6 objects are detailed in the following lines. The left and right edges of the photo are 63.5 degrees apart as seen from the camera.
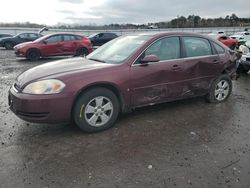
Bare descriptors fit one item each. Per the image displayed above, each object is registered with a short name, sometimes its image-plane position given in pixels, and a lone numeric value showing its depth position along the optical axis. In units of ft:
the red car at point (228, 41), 50.40
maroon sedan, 9.64
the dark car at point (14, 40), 51.92
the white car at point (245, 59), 21.67
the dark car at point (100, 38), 57.68
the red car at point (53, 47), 33.62
